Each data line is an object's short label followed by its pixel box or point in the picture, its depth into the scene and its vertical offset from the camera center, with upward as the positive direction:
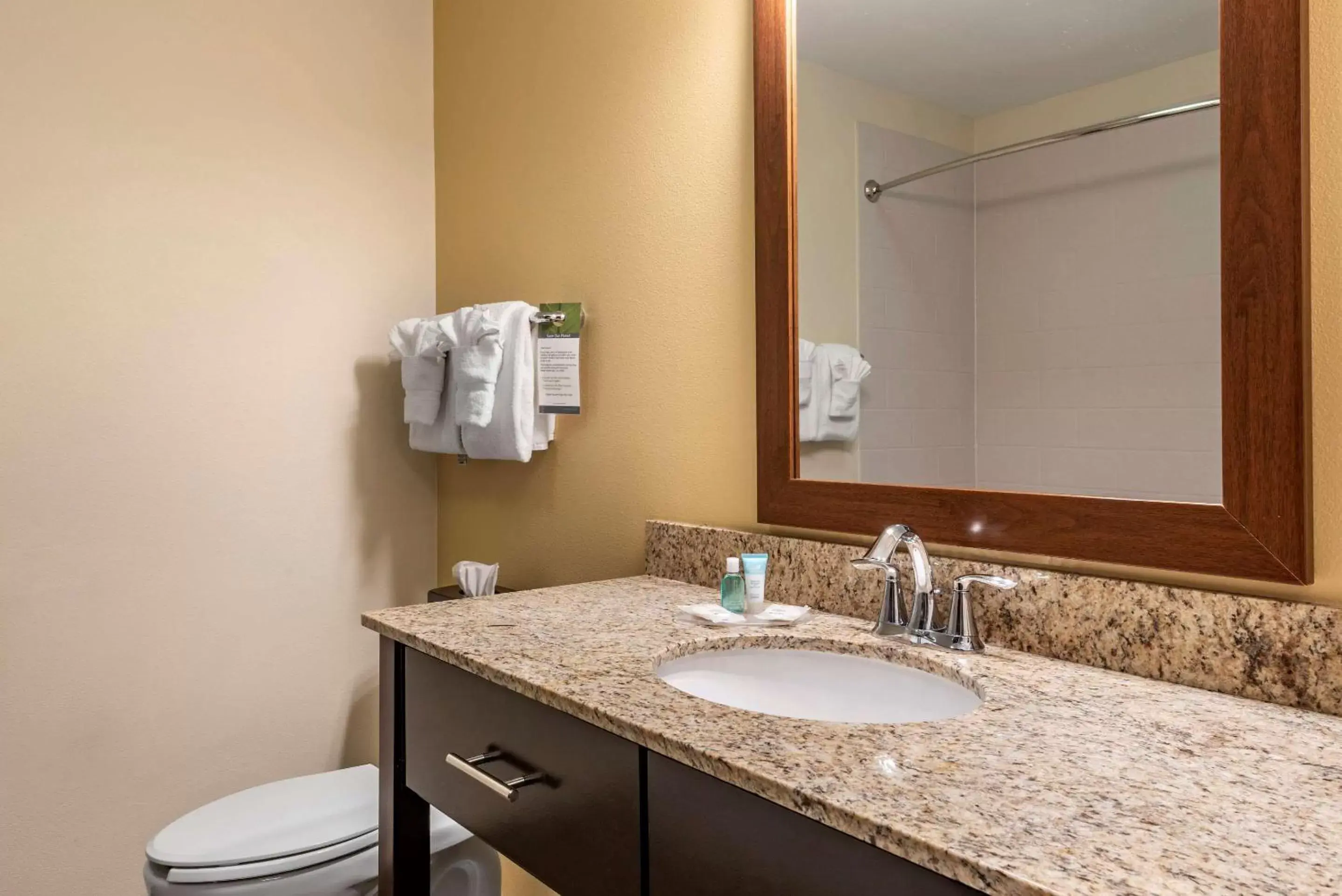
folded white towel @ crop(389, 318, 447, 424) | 1.88 +0.14
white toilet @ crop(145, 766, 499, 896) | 1.37 -0.63
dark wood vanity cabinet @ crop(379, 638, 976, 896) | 0.68 -0.34
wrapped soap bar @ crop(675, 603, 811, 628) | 1.20 -0.24
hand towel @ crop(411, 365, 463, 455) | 1.91 +0.02
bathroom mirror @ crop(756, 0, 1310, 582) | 0.92 +0.20
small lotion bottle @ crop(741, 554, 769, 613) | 1.29 -0.19
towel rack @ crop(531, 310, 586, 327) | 1.80 +0.25
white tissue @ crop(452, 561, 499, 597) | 1.87 -0.28
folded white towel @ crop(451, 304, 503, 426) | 1.77 +0.15
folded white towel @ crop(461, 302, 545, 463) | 1.78 +0.10
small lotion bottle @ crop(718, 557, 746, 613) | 1.25 -0.21
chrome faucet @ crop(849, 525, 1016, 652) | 1.08 -0.20
